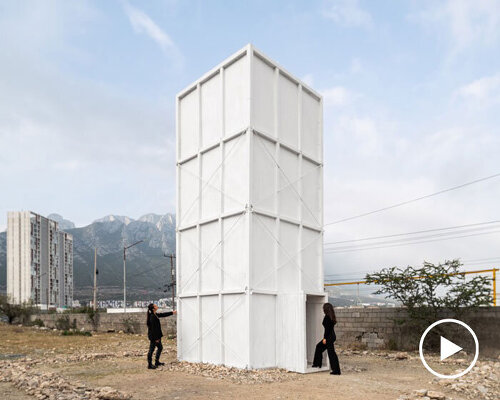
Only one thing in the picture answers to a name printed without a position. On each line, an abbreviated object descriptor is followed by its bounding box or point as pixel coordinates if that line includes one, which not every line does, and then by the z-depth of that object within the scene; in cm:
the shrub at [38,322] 3737
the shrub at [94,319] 3098
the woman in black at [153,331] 1233
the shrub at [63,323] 3293
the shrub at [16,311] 4447
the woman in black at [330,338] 1130
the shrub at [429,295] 1527
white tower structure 1205
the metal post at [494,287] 1530
